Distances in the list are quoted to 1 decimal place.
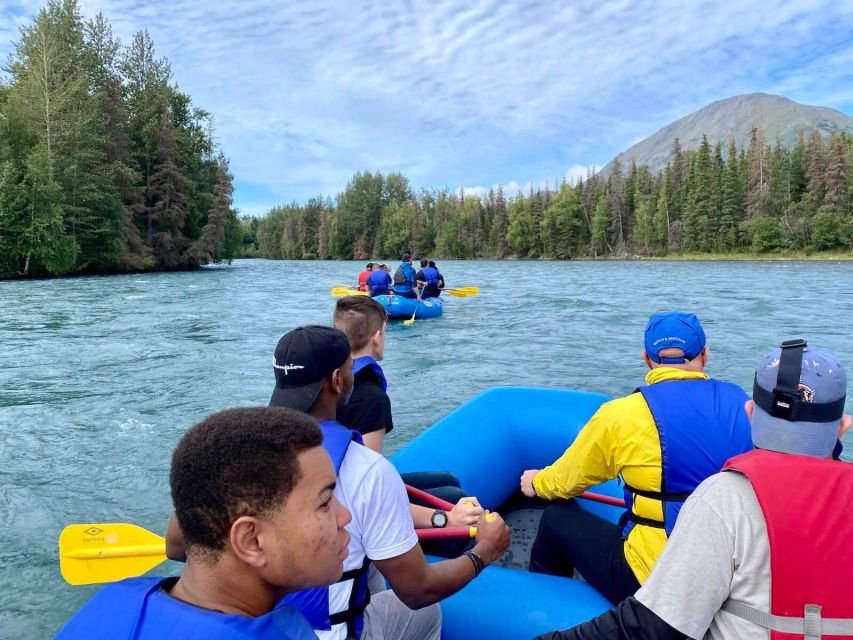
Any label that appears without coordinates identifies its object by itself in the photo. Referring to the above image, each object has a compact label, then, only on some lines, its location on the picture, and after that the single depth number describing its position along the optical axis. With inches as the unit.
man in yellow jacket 63.4
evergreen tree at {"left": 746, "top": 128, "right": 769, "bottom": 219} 1852.9
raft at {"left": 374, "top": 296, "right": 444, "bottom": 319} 435.5
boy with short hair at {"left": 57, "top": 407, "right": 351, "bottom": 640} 30.3
